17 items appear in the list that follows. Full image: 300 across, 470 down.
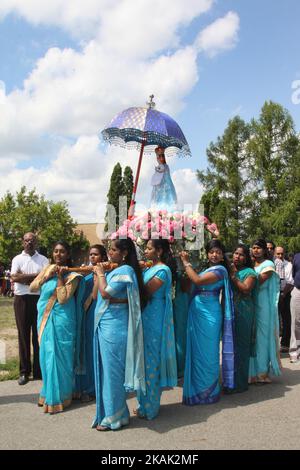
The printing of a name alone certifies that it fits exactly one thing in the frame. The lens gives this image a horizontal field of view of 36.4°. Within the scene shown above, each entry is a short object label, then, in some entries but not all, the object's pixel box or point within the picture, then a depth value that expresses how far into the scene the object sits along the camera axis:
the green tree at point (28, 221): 32.68
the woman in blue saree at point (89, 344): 5.05
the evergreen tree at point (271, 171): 28.67
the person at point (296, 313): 6.97
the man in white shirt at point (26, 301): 5.87
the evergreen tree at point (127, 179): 32.95
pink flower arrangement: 5.13
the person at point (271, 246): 7.84
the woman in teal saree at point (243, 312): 5.35
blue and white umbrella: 6.54
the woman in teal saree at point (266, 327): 5.74
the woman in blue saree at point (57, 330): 4.58
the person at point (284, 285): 8.22
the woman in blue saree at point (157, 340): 4.43
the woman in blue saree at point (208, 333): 4.85
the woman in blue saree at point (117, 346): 4.09
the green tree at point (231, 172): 30.82
